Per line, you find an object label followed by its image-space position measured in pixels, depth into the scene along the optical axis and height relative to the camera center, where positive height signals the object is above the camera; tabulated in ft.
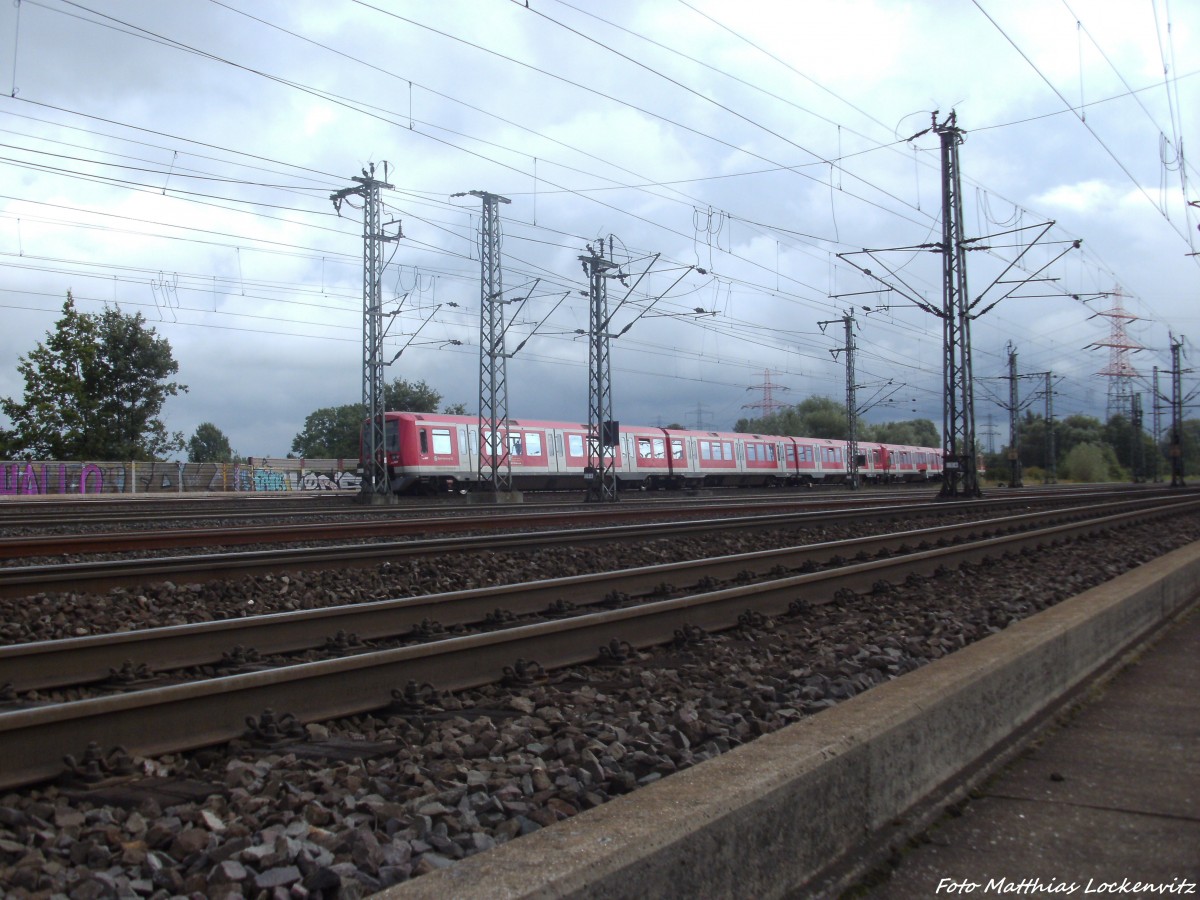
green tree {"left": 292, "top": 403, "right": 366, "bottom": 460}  317.83 +15.98
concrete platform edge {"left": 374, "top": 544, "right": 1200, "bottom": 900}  7.56 -3.06
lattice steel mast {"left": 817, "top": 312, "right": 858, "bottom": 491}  144.15 +10.60
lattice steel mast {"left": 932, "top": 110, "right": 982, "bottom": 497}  91.91 +13.33
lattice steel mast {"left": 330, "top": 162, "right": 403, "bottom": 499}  91.20 +17.04
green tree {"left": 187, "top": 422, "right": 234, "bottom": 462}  419.52 +15.45
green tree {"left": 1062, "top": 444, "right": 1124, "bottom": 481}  260.09 +0.30
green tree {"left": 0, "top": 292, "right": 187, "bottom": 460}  145.59 +13.87
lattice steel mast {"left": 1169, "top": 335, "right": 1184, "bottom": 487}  168.14 +9.84
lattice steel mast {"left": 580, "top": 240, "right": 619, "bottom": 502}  98.07 +9.76
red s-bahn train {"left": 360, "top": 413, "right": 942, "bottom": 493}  105.91 +2.16
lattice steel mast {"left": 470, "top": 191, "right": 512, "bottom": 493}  97.25 +13.79
